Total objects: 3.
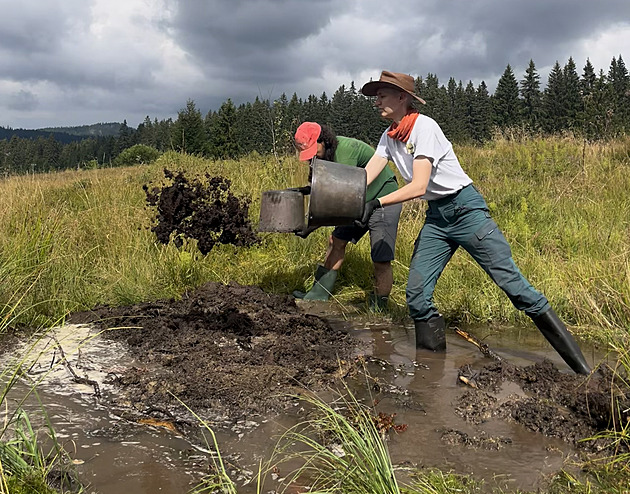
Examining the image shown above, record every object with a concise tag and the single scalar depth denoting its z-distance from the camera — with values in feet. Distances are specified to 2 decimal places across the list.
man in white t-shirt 11.55
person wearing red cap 14.97
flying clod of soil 13.78
